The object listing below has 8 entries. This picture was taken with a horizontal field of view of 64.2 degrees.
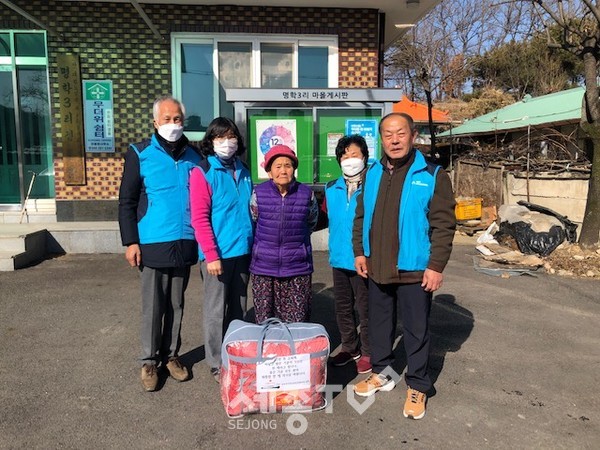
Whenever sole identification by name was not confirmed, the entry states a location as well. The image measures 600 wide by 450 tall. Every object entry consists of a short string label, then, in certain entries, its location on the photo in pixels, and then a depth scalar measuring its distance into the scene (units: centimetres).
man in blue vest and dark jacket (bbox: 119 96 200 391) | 303
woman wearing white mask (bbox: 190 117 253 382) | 297
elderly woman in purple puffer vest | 310
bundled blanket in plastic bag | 275
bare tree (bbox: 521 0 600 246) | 736
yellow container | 996
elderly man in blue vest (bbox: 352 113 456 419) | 282
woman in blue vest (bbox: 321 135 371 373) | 332
